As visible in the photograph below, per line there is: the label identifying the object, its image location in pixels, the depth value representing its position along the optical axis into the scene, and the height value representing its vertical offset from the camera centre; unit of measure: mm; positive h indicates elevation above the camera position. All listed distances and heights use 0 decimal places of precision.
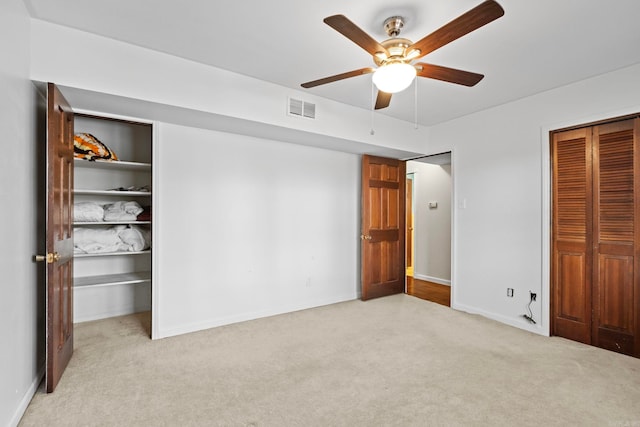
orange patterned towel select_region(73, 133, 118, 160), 2986 +588
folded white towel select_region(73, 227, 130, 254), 3250 -303
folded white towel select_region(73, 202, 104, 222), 3174 -10
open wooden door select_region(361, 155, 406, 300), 4484 -210
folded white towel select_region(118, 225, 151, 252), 3457 -297
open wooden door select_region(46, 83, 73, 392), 2121 -178
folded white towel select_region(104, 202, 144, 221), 3332 +0
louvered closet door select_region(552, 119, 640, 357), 2816 -217
